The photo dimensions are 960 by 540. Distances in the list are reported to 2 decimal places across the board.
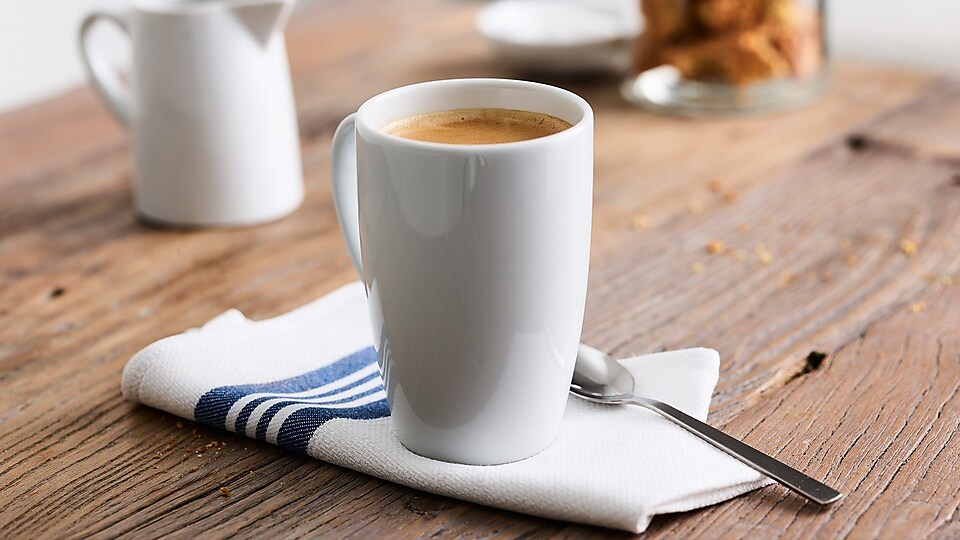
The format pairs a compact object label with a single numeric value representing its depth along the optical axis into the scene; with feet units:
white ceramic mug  2.10
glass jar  3.32
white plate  3.60
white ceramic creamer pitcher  2.88
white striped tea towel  2.15
